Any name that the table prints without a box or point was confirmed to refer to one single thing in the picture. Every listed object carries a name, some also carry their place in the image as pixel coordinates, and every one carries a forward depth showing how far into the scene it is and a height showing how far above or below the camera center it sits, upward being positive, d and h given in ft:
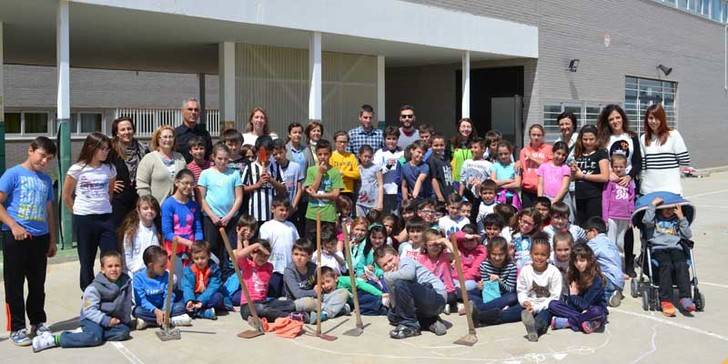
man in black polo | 25.35 +1.04
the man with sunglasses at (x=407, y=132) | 31.99 +1.34
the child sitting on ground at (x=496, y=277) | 22.07 -3.48
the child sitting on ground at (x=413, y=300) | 20.17 -3.83
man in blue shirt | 31.50 +1.03
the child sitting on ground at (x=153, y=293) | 20.55 -3.74
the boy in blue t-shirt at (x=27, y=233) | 18.80 -1.90
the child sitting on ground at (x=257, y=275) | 21.38 -3.44
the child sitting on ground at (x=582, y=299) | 20.29 -3.84
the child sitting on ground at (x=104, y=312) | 18.81 -3.99
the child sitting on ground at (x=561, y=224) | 23.57 -1.98
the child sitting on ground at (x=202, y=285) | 21.74 -3.74
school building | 37.55 +7.17
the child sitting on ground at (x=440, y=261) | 22.21 -3.04
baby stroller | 22.41 -2.90
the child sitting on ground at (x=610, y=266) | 23.31 -3.28
